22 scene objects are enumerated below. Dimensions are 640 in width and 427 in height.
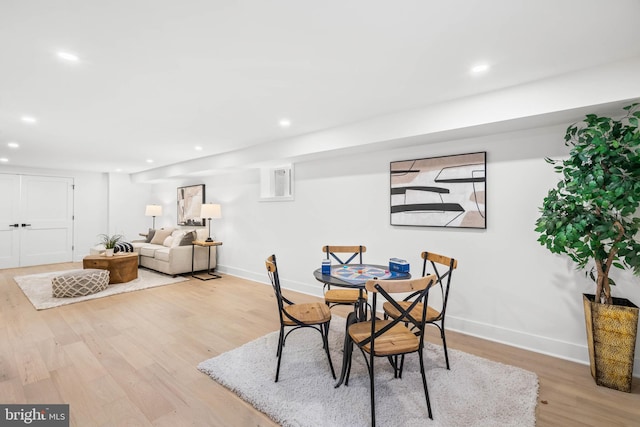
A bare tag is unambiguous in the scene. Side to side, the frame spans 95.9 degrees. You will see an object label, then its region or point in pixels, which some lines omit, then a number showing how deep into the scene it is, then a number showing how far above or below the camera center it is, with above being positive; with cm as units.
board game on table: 236 -52
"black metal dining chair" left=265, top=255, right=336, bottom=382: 225 -82
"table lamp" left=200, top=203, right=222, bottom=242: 565 +8
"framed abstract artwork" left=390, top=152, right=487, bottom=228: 305 +27
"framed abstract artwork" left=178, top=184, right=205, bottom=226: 656 +27
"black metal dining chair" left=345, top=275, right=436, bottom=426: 176 -82
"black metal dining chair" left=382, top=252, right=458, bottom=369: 235 -81
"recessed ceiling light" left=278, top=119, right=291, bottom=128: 345 +114
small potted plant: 516 -57
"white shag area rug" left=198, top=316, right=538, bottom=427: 183 -127
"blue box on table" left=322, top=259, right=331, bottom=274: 258 -47
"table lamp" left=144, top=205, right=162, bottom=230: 759 +14
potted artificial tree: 200 -6
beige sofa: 558 -78
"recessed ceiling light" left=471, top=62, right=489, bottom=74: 215 +112
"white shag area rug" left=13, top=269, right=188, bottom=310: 408 -120
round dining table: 217 -52
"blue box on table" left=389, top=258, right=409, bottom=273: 261 -46
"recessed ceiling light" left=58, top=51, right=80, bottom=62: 201 +113
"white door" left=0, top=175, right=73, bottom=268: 657 -18
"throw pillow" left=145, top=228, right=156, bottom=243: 718 -52
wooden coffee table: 499 -87
